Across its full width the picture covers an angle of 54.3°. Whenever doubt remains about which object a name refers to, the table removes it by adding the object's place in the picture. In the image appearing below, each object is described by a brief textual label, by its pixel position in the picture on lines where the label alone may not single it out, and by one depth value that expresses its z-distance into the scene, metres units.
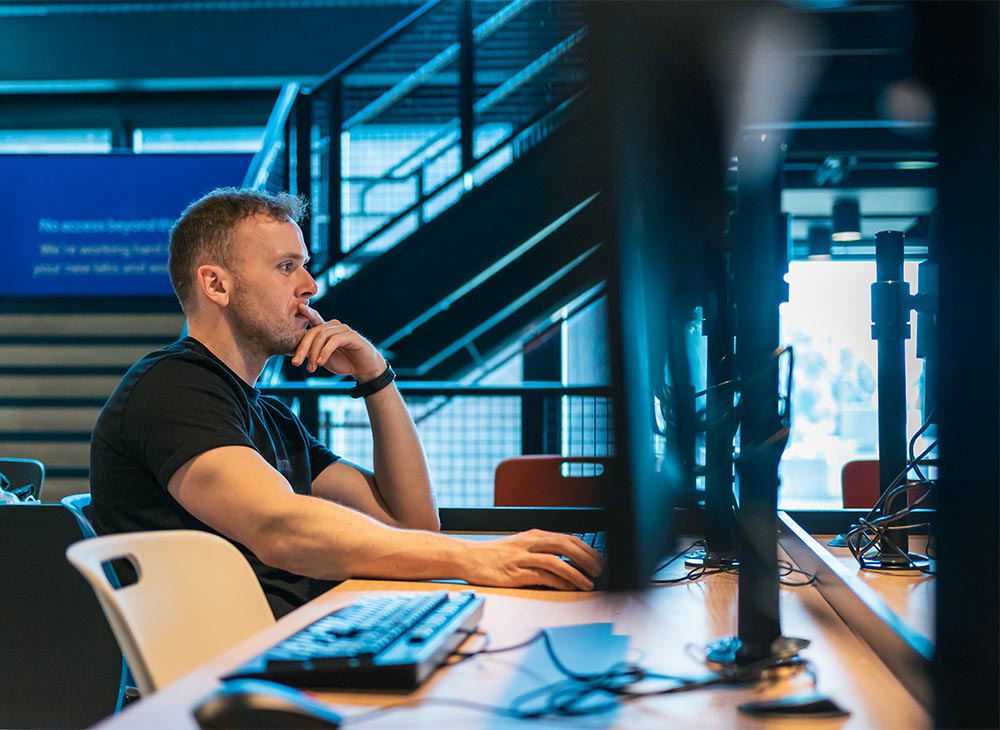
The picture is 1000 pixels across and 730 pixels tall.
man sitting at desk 1.41
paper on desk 0.94
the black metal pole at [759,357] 0.82
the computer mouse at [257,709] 0.66
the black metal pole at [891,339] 1.47
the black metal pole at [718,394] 1.02
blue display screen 5.41
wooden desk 0.76
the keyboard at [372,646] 0.84
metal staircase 4.31
